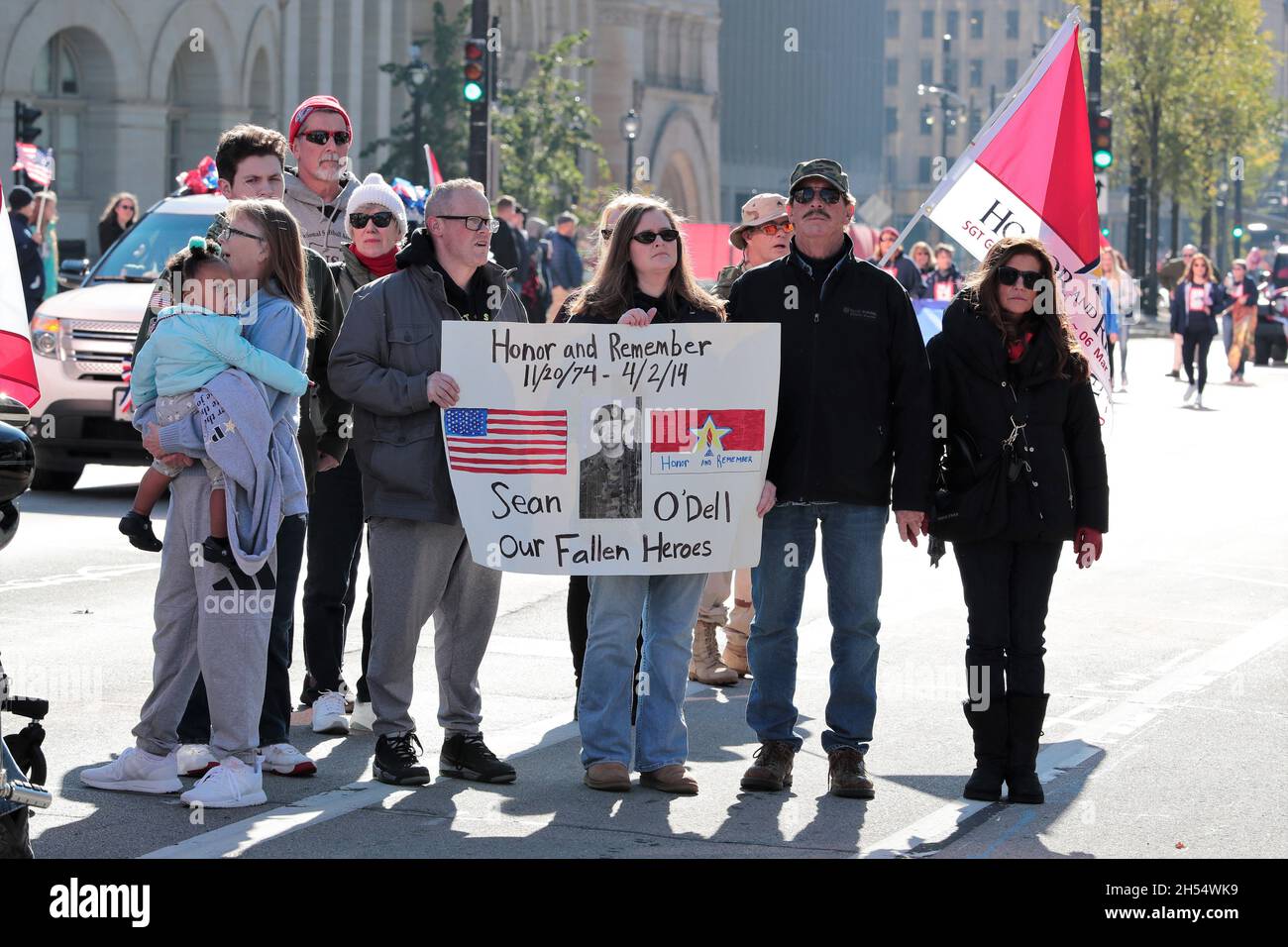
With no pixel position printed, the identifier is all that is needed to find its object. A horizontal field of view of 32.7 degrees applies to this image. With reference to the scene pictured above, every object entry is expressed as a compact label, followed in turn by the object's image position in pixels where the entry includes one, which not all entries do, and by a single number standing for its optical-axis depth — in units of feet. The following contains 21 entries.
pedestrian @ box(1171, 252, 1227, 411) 95.25
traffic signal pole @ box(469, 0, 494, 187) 84.02
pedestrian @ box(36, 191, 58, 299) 70.49
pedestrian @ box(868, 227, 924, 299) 76.18
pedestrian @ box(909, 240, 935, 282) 86.99
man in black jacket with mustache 23.98
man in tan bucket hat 30.42
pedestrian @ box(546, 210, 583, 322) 94.22
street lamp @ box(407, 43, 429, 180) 116.97
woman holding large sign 23.94
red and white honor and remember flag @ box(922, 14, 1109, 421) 32.37
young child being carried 22.67
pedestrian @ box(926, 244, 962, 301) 87.45
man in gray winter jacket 23.93
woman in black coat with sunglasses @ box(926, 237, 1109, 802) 23.76
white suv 49.88
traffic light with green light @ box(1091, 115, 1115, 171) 111.55
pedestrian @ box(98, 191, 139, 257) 71.67
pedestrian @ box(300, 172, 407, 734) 27.32
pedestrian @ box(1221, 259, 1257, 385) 112.37
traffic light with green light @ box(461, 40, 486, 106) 83.87
